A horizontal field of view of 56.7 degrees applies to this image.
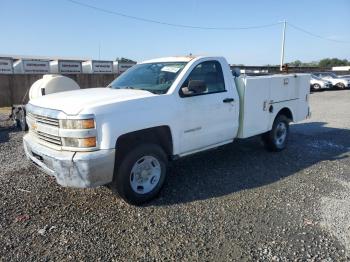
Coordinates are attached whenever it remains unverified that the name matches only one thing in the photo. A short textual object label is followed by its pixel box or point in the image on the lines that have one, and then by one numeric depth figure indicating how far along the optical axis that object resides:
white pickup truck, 3.79
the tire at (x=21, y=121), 9.30
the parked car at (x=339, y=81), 27.77
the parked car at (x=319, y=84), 27.14
